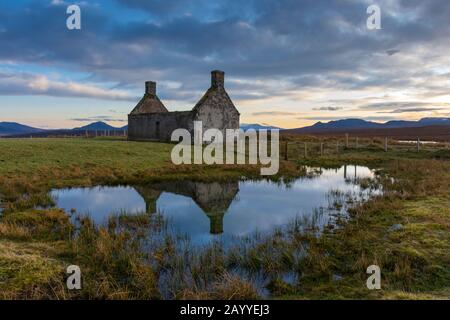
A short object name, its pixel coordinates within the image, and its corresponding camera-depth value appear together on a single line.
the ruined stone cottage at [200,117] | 39.03
